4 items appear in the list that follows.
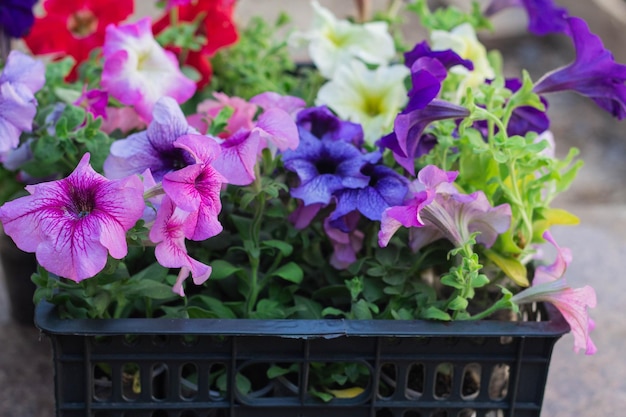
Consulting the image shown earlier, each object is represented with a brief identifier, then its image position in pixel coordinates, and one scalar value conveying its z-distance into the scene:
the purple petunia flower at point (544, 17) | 1.10
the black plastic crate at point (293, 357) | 0.94
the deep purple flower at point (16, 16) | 1.13
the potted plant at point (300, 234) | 0.93
